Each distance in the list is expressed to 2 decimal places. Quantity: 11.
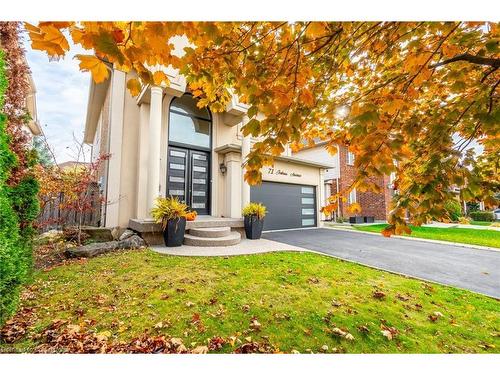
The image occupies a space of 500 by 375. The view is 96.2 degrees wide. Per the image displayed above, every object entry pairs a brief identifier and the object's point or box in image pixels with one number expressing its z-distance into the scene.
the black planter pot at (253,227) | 7.49
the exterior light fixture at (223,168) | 8.66
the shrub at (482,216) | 18.19
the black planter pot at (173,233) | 5.93
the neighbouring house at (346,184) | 15.38
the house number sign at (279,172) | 9.95
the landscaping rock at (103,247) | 4.95
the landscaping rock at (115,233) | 6.77
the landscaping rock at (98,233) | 6.21
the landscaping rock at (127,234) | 6.13
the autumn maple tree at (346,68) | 1.42
